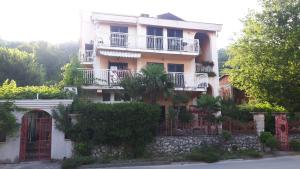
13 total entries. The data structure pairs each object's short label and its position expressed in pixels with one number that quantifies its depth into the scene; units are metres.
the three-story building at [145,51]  16.24
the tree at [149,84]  13.17
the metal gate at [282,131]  13.94
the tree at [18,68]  21.72
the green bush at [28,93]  12.39
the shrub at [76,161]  10.36
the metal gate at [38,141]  11.80
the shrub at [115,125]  11.73
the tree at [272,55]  16.09
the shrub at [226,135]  13.11
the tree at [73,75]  15.18
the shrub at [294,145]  13.79
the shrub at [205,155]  11.47
